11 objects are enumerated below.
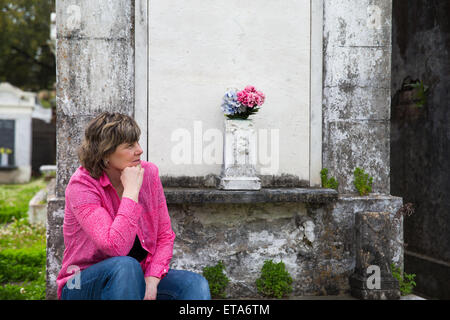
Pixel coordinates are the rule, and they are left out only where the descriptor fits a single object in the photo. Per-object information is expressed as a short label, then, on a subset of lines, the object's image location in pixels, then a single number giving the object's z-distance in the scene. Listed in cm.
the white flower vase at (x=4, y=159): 1585
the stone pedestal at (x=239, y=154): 389
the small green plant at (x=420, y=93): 526
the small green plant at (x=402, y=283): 405
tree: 1612
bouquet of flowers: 379
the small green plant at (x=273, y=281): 398
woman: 215
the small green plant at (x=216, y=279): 392
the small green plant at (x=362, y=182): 417
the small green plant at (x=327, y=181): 417
